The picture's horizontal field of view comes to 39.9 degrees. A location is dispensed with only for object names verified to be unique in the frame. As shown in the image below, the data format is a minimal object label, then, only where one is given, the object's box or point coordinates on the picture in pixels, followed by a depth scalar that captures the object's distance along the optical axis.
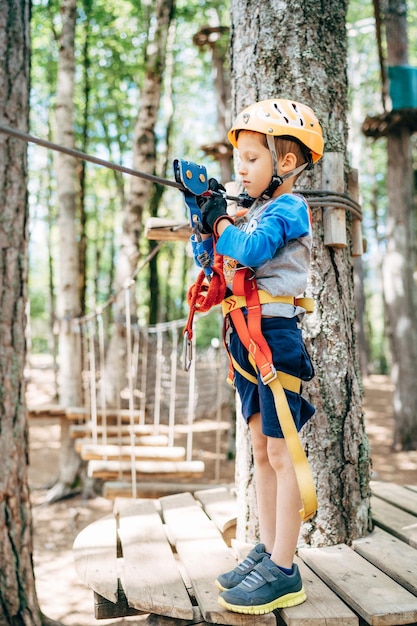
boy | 1.50
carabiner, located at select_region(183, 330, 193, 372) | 1.69
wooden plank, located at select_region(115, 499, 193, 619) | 1.51
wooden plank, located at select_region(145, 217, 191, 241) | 2.31
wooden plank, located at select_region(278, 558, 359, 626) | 1.45
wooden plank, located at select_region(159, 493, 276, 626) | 1.46
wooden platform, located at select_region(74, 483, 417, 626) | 1.49
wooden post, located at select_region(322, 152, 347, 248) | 2.03
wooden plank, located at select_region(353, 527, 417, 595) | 1.68
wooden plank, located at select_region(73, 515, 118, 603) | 1.64
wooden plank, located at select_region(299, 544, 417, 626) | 1.47
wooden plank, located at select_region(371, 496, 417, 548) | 2.04
